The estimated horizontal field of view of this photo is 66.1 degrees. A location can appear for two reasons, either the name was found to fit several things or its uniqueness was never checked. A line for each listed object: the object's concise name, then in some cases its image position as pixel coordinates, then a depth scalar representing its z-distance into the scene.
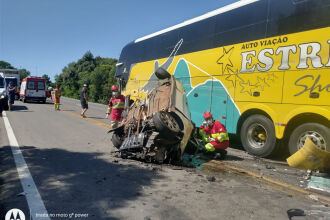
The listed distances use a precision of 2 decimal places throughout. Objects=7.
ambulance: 22.09
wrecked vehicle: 5.02
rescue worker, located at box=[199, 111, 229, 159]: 5.90
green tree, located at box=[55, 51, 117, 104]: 34.44
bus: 5.25
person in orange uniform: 15.13
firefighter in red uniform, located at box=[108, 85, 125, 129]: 7.76
